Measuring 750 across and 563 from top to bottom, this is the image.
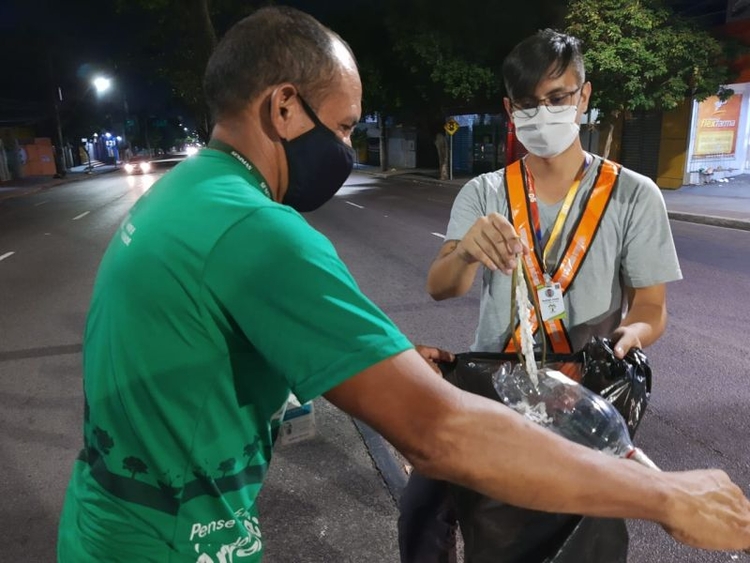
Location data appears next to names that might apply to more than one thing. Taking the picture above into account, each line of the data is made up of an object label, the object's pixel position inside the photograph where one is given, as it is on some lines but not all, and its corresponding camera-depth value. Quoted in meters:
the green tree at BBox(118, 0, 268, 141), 19.55
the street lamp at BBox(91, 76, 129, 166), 41.56
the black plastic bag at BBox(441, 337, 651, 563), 1.45
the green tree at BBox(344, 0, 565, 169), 21.77
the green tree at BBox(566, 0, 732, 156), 15.05
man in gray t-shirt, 1.90
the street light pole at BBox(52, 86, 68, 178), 35.00
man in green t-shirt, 0.91
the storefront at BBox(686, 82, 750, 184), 17.55
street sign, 23.58
